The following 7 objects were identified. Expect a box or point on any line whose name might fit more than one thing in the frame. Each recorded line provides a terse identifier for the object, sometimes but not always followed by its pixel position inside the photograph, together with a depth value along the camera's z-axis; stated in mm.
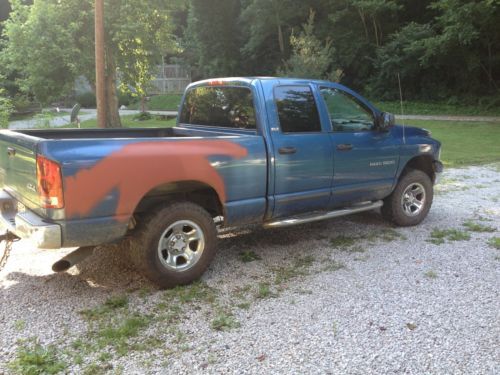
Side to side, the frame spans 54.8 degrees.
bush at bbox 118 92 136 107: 44712
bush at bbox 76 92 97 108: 43469
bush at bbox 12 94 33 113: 24797
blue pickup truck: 3672
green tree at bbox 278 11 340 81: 17719
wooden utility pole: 9719
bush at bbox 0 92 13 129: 11758
